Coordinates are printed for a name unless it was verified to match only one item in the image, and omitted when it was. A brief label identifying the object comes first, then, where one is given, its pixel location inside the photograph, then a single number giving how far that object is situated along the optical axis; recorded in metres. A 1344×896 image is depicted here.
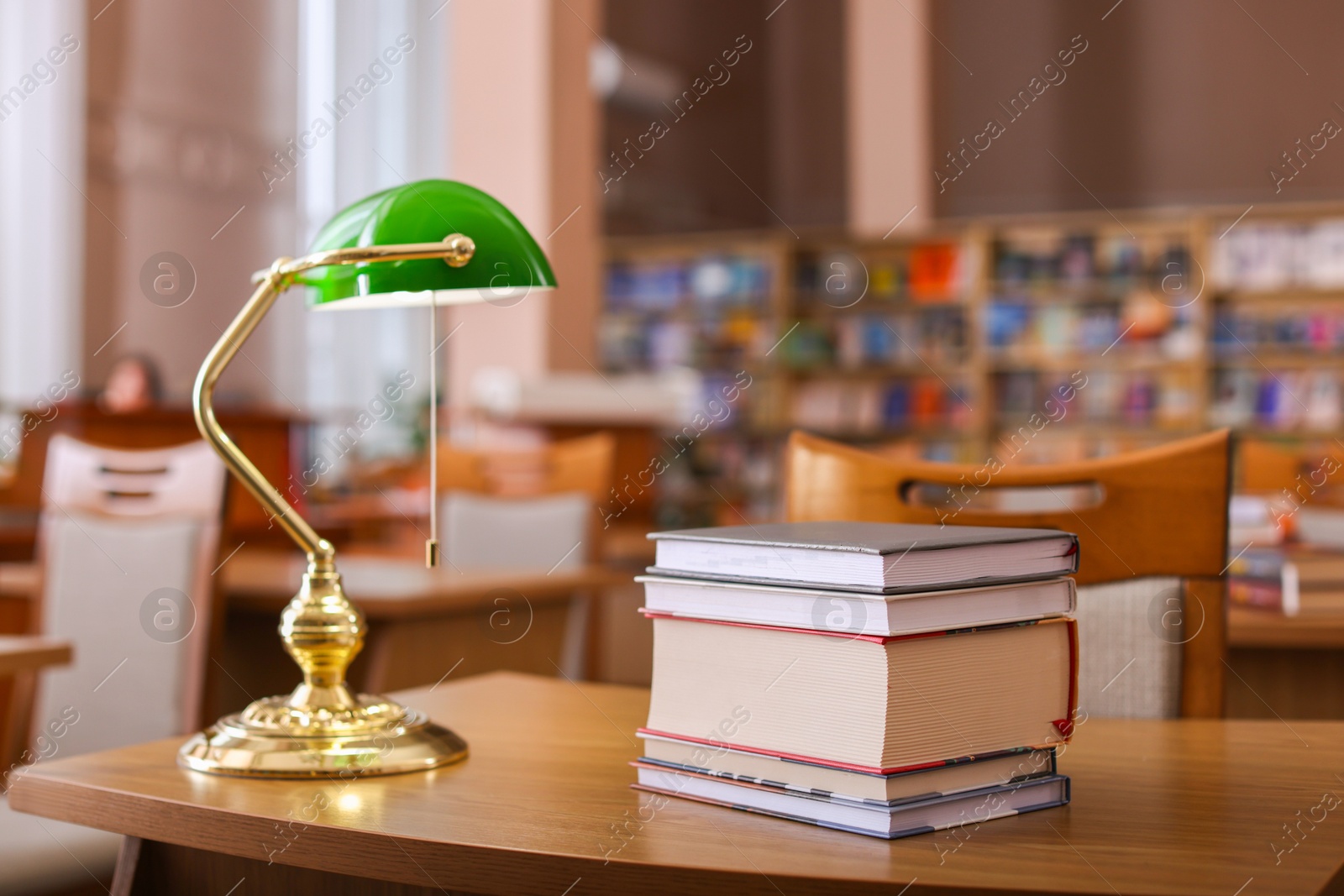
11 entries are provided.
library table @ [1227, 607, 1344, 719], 2.63
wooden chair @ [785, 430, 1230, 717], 1.91
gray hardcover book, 1.54
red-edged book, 1.53
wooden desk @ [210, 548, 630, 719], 3.25
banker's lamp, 1.69
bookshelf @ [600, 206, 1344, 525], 10.55
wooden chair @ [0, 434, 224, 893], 3.07
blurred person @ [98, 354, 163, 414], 8.91
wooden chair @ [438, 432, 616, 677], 4.65
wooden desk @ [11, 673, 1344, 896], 1.47
